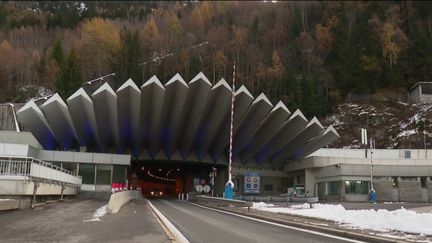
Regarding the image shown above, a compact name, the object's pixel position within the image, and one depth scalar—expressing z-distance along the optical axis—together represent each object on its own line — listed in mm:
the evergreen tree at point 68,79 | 84938
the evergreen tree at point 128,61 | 97000
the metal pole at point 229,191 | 34250
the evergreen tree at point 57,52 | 103162
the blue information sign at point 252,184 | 42000
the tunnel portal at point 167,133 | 46500
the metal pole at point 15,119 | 61906
